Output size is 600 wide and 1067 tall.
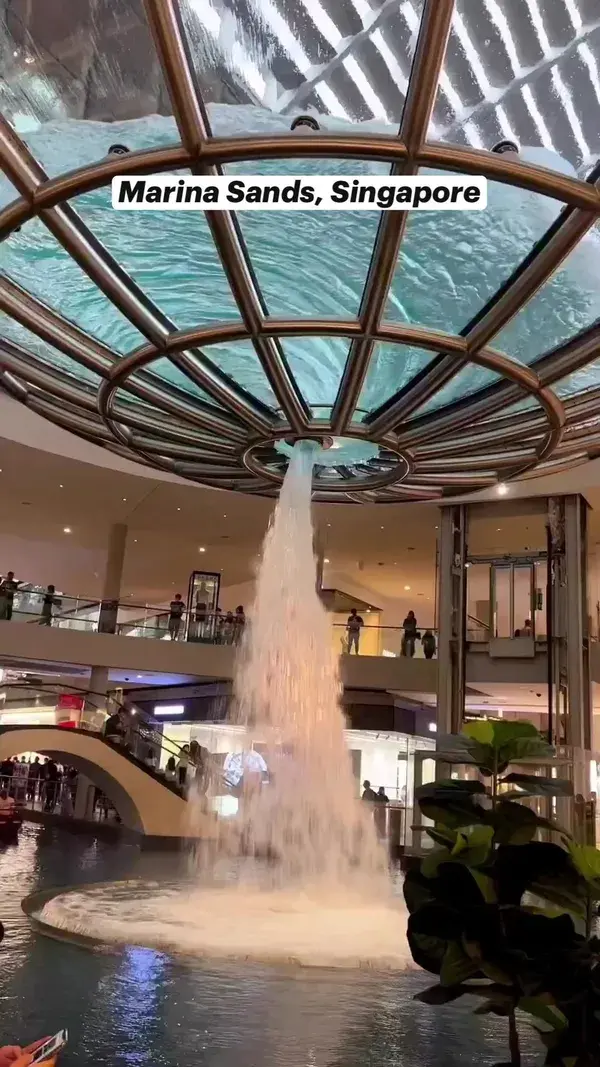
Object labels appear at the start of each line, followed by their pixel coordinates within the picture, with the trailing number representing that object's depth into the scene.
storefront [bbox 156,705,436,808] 27.60
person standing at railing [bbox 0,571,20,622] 21.91
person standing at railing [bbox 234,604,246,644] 23.14
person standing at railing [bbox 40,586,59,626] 22.33
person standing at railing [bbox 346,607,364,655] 23.62
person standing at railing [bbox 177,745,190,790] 19.06
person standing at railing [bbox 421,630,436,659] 23.27
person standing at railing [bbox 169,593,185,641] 23.43
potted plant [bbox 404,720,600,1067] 2.45
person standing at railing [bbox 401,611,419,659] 23.44
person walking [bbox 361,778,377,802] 20.88
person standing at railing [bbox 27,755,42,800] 26.05
